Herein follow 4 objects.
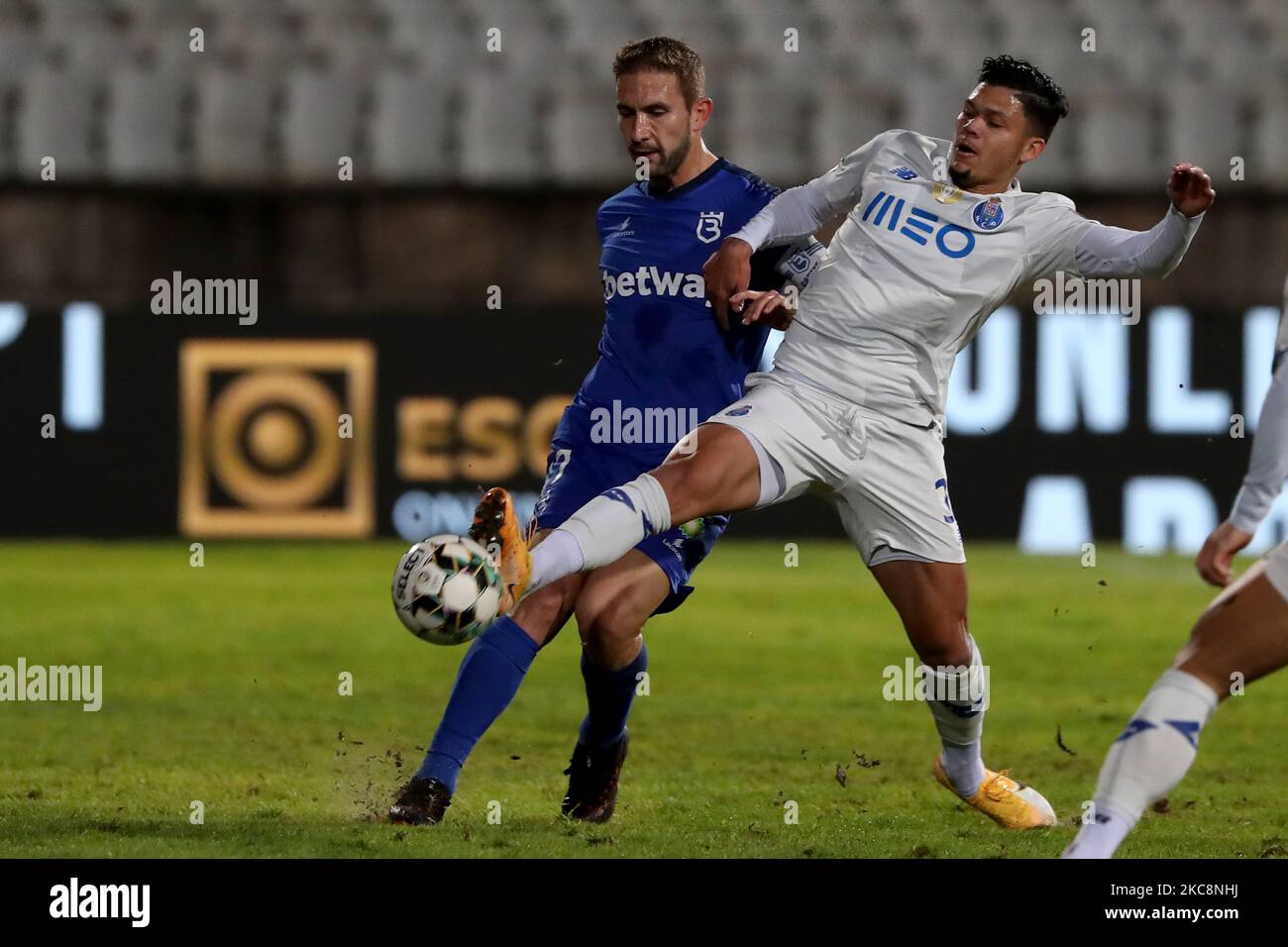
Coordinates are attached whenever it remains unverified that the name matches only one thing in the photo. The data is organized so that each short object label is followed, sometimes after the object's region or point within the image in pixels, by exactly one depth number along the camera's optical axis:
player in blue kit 9.45
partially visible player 7.01
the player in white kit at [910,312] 9.19
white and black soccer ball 7.94
